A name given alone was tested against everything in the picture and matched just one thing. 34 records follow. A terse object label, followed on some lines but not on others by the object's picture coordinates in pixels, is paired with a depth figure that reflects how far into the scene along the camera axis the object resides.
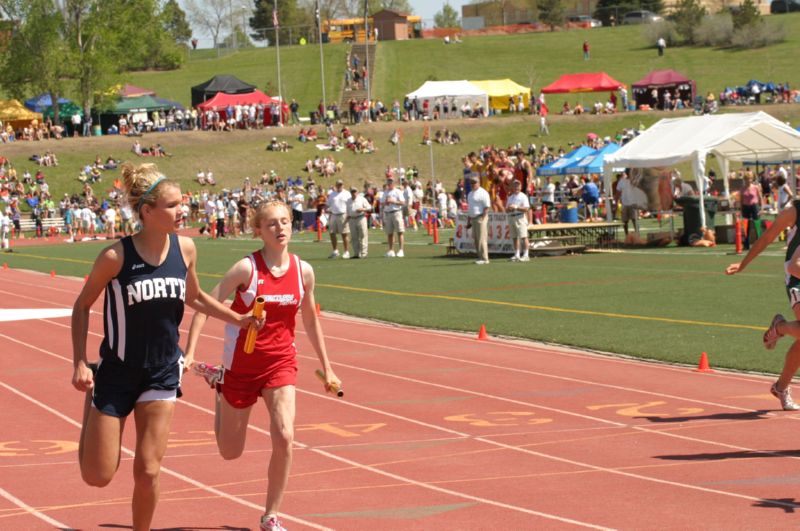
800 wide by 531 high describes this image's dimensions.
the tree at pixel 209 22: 137.50
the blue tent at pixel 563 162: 48.81
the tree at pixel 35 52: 74.12
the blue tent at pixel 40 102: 75.38
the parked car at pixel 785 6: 120.25
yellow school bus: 112.59
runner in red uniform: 7.18
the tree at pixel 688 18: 102.44
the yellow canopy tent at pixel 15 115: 72.31
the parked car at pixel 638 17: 116.42
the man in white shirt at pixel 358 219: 31.14
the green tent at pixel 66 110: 73.88
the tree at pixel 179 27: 140.75
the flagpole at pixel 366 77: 75.38
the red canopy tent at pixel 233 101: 73.69
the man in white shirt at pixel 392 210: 31.22
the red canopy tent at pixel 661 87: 71.38
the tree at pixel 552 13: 120.94
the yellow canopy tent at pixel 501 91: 75.81
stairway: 83.99
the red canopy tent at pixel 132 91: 79.44
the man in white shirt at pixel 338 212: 31.73
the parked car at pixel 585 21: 120.25
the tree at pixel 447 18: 145.90
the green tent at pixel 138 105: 75.06
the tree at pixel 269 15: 135.12
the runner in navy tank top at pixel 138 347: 6.22
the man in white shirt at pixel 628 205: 33.62
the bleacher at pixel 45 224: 56.81
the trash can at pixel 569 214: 37.19
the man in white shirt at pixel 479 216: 28.14
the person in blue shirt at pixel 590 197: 44.41
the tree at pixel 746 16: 101.19
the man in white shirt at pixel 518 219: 27.95
